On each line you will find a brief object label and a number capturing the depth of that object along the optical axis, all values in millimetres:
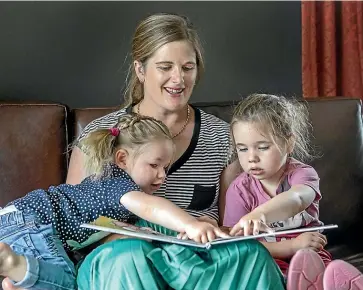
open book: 1855
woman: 2293
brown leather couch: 2390
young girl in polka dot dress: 1964
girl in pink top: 2044
